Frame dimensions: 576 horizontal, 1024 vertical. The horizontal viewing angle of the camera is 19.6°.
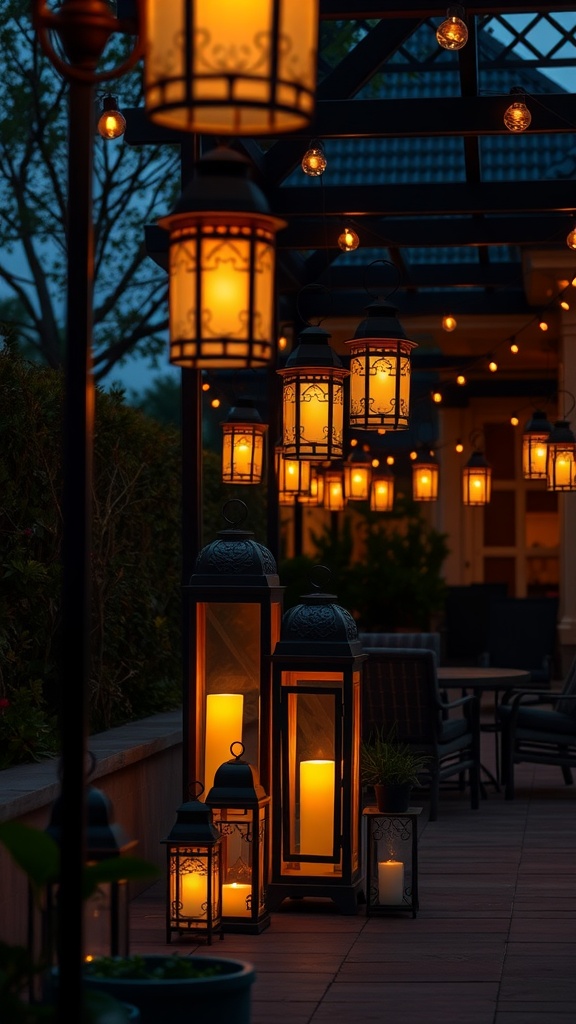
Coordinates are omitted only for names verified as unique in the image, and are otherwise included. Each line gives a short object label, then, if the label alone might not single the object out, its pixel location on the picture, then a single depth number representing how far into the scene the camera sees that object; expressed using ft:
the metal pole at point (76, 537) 9.29
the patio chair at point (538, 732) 31.22
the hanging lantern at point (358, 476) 44.19
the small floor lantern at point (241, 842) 19.38
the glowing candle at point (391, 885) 20.34
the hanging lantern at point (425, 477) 44.73
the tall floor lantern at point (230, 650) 20.57
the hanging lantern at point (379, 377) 22.09
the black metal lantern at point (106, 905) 12.02
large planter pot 10.51
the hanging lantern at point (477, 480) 42.78
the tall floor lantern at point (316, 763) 20.36
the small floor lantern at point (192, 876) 18.30
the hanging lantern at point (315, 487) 41.77
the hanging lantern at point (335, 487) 45.14
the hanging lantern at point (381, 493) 48.08
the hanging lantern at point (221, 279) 10.01
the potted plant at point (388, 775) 20.68
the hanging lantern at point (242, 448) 30.78
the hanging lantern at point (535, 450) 36.58
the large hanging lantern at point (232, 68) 8.34
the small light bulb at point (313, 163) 24.52
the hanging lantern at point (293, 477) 35.91
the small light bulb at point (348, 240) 27.07
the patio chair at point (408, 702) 29.14
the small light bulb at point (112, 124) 22.98
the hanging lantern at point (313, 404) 21.81
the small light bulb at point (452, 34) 20.44
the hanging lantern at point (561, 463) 34.45
